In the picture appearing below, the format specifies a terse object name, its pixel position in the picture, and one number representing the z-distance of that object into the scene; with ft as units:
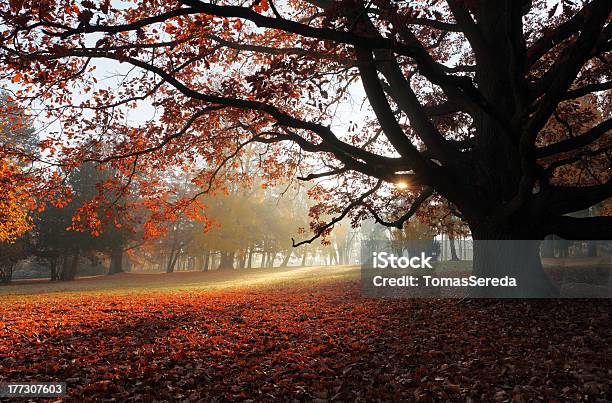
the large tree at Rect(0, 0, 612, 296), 15.98
